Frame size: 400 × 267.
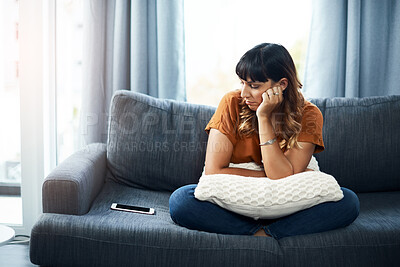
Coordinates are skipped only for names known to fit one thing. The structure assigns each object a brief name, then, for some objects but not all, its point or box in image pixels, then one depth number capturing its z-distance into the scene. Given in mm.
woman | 1501
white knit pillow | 1457
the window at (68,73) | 2408
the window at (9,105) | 2266
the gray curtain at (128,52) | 2314
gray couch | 1469
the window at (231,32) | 2469
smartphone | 1700
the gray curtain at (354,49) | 2305
